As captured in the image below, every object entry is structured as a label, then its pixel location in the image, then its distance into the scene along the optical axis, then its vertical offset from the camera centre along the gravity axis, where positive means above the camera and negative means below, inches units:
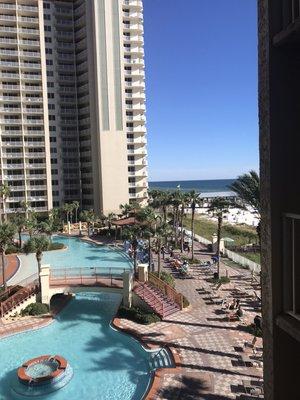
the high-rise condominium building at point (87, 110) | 3026.6 +559.4
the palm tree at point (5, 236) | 1193.8 -152.3
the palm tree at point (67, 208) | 2576.8 -158.3
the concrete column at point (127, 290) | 1092.5 -294.3
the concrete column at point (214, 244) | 1852.9 -303.6
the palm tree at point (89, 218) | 2391.2 -210.2
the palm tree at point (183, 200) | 1877.8 -100.7
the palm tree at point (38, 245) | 1169.6 -177.8
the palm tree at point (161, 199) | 2039.0 -100.9
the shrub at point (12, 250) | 1950.1 -315.8
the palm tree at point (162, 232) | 1262.2 -161.2
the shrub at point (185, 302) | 1070.0 -328.1
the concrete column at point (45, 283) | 1111.0 -272.6
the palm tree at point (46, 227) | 1867.6 -203.2
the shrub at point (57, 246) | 2009.6 -314.3
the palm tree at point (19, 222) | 1903.3 -178.1
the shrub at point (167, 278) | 1251.8 -307.8
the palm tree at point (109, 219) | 2323.8 -215.5
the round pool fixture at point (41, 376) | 717.3 -348.3
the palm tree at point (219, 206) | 1444.4 -100.0
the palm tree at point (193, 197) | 1870.1 -83.5
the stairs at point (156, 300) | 1016.9 -312.6
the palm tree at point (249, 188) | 759.7 -19.8
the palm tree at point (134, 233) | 1283.2 -165.9
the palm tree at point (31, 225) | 1862.9 -190.0
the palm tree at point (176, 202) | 1947.6 -109.8
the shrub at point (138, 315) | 979.3 -334.8
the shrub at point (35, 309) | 1066.1 -331.7
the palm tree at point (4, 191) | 2390.9 -34.6
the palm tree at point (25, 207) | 2665.4 -154.1
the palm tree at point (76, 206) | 2659.5 -159.6
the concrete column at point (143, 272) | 1185.4 -268.4
